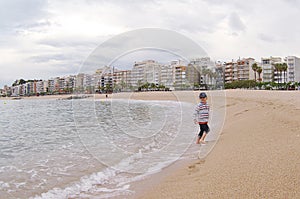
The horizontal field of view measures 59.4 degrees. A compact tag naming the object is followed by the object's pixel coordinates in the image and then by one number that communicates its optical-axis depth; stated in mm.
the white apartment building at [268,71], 91944
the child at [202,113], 5930
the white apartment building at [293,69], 87438
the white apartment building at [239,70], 97188
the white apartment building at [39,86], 145750
